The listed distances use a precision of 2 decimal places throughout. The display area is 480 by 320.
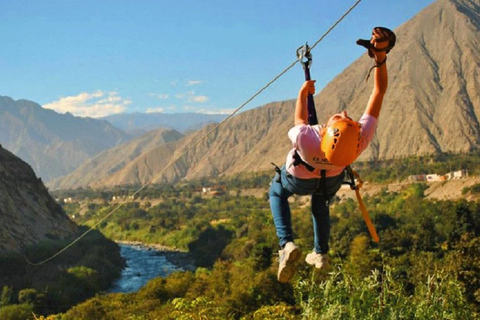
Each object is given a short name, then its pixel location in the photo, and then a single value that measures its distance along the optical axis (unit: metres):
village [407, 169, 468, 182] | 97.06
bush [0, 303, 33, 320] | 37.91
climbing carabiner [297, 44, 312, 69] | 4.68
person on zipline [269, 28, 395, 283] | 3.91
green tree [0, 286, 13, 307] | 42.44
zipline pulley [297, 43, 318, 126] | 4.64
